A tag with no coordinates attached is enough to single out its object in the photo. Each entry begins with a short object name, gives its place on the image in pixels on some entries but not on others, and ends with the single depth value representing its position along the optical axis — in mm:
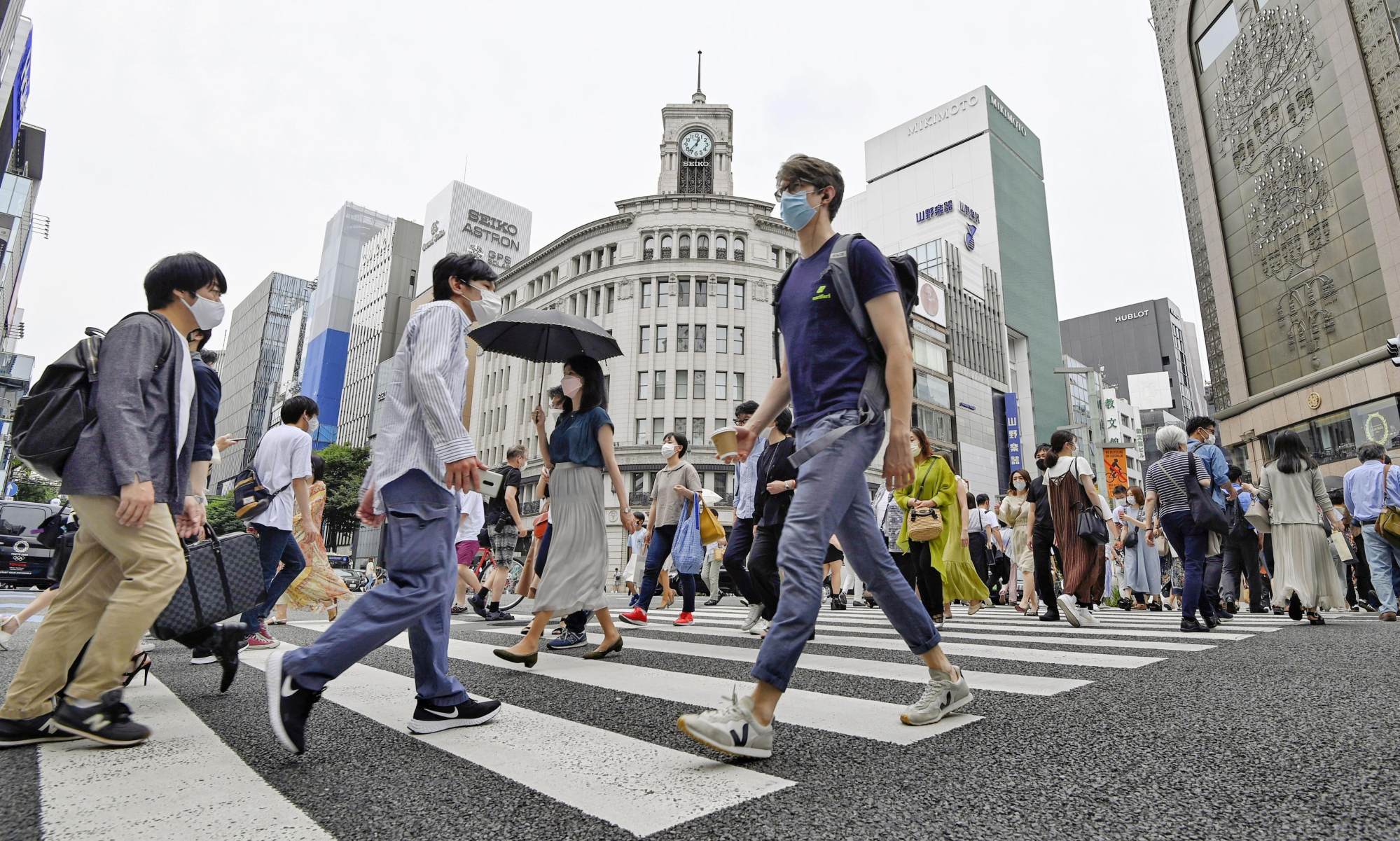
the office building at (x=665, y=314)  46469
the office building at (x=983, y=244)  61281
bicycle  9078
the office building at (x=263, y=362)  98125
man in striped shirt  2320
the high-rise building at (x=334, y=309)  84500
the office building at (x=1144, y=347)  107125
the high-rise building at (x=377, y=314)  79000
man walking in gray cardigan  2320
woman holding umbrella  4117
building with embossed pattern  26172
